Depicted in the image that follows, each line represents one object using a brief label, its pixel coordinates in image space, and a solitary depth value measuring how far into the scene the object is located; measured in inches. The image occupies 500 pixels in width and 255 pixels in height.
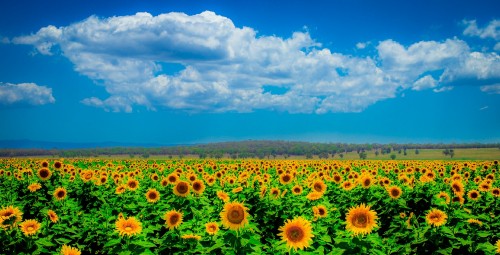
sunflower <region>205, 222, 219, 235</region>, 268.4
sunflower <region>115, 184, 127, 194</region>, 543.2
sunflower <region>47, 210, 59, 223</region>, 347.9
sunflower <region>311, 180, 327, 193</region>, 522.4
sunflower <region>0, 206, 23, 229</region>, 277.6
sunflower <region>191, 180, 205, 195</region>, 451.8
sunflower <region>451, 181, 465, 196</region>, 489.4
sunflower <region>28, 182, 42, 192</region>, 545.5
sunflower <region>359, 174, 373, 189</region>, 544.4
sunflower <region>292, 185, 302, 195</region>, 539.6
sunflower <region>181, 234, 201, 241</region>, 256.7
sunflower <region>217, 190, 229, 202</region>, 428.5
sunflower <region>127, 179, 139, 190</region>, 550.6
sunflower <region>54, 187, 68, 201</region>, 476.1
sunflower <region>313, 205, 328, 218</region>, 381.7
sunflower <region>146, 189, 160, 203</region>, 454.7
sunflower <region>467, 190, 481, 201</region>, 516.1
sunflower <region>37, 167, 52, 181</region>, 583.2
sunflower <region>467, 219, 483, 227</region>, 357.7
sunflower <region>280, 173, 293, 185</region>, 587.8
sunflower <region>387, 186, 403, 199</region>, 500.9
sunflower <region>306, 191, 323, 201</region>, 446.5
